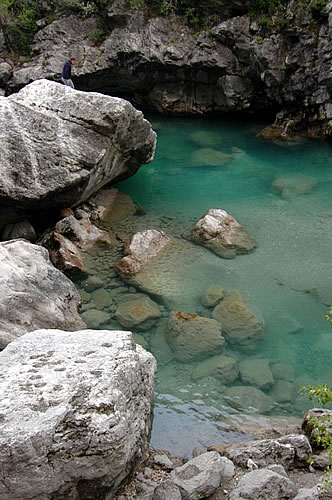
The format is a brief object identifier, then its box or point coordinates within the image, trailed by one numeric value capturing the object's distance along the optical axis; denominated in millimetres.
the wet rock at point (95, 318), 9672
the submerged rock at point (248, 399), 7926
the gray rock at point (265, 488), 5141
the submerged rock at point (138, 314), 9641
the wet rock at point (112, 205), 13800
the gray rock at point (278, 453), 6180
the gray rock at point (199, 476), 5391
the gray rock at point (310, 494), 4871
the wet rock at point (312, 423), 6399
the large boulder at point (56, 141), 11242
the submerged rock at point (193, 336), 8953
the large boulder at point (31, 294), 8031
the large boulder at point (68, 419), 4645
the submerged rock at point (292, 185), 15164
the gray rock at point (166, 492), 5230
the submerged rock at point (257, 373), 8352
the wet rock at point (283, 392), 8102
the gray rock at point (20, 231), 12141
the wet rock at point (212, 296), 10180
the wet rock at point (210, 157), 17734
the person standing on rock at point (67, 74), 17095
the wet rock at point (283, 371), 8521
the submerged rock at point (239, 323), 9266
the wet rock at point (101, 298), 10281
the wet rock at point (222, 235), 12109
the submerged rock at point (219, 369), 8461
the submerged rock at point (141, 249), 11266
